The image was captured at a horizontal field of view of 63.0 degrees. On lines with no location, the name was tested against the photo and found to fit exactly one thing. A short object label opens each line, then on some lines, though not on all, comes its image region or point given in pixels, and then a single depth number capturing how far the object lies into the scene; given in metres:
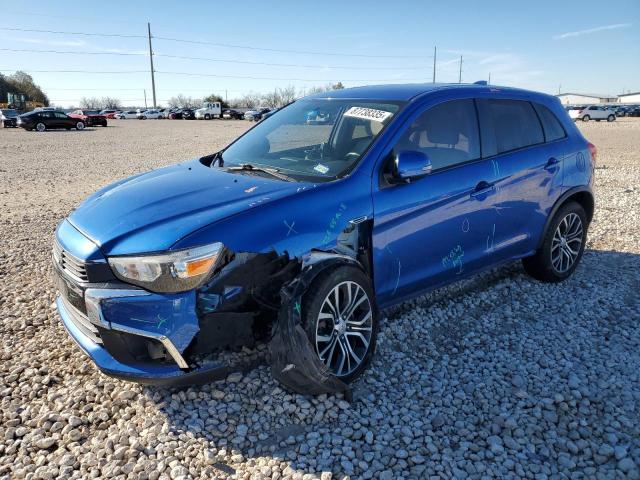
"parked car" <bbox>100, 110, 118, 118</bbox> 62.19
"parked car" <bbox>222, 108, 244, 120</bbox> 61.50
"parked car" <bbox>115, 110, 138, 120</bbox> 64.14
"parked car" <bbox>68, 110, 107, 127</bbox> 38.34
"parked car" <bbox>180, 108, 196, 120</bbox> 61.41
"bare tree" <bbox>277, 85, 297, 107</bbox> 104.16
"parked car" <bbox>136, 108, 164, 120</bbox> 63.44
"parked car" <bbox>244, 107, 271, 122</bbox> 53.86
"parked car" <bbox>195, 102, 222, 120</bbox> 60.28
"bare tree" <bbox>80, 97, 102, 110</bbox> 118.31
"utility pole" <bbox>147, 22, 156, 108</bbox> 73.06
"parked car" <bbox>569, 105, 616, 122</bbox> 52.01
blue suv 2.79
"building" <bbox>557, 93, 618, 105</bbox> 129.00
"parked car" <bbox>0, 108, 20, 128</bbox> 35.84
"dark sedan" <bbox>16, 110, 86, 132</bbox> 32.56
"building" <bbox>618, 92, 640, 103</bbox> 121.97
